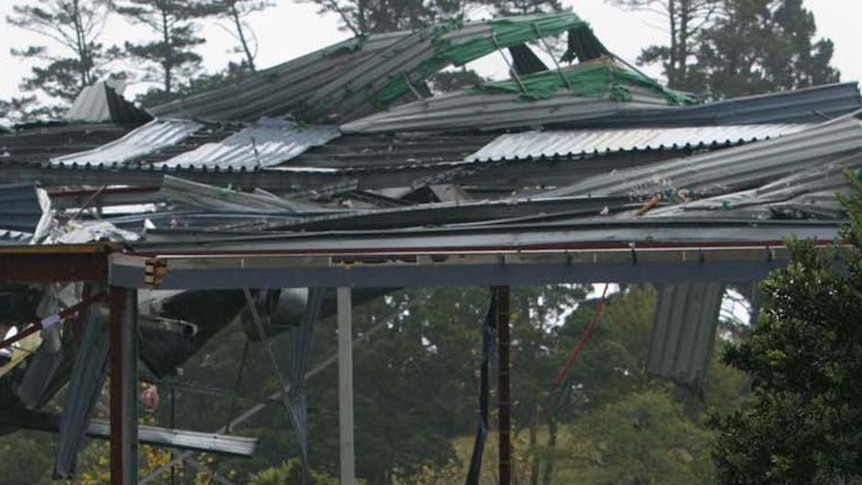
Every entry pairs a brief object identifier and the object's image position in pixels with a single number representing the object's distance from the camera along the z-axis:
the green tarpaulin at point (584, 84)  31.47
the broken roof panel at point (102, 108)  33.06
